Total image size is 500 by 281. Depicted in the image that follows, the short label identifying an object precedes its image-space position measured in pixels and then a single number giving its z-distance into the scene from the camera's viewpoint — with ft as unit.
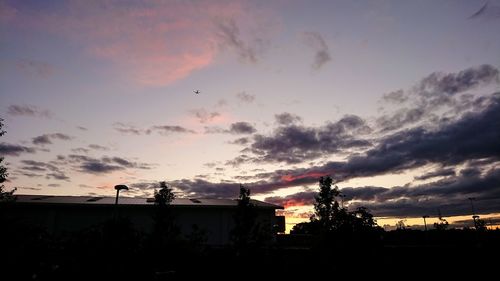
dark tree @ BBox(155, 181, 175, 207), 100.52
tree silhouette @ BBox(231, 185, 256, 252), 64.75
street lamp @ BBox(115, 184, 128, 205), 78.64
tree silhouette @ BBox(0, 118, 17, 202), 81.20
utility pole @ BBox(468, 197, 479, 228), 197.89
